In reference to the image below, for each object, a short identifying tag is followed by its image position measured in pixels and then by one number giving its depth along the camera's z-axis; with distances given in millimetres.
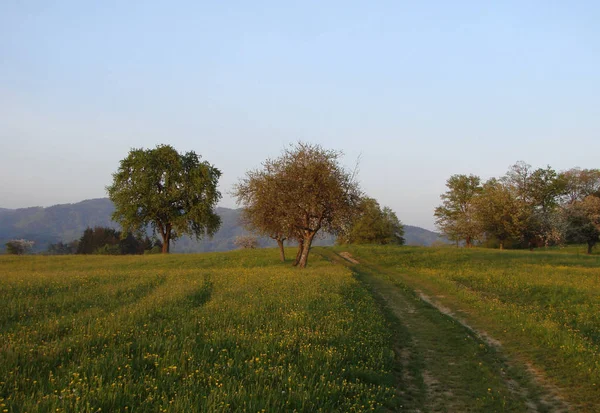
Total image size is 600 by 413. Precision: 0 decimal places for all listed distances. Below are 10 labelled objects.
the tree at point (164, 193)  53000
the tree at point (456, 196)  88688
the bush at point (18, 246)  81500
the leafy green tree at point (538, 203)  62597
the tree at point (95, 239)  96625
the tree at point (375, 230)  91625
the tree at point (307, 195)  34250
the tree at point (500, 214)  60562
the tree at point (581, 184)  93062
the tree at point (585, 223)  66688
